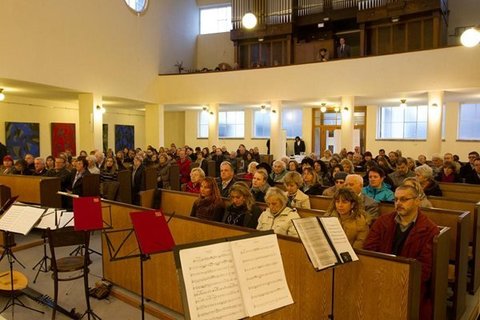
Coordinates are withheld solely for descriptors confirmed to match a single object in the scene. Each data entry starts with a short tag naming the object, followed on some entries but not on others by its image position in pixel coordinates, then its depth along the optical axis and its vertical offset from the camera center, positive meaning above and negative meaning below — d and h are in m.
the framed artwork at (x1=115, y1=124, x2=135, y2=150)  16.76 +0.14
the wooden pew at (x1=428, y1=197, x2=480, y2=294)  3.96 -1.10
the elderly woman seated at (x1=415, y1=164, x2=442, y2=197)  5.20 -0.54
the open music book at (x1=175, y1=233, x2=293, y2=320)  1.70 -0.64
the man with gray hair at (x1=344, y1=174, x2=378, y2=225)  3.93 -0.53
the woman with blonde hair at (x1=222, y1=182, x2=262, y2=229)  3.73 -0.65
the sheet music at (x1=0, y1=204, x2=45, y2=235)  3.36 -0.69
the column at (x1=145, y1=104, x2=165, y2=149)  14.38 +0.57
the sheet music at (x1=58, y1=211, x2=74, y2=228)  3.71 -0.77
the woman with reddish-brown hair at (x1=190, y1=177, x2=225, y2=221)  4.02 -0.66
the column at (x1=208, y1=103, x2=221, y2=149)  13.82 +0.56
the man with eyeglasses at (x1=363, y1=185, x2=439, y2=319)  2.79 -0.71
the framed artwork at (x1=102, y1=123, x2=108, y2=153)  15.91 +0.17
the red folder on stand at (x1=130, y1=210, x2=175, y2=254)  2.71 -0.65
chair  3.34 -0.98
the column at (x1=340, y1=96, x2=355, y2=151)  11.53 +0.56
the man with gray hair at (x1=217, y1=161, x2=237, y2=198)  5.11 -0.47
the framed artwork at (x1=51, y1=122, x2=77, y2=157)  13.64 +0.10
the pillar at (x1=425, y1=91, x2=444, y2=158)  10.29 +0.51
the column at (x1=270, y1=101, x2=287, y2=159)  12.80 +0.29
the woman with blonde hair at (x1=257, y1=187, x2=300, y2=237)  3.33 -0.65
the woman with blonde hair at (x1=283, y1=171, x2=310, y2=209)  4.27 -0.57
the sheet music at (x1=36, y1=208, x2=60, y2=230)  3.64 -0.76
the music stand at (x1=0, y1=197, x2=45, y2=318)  3.36 -0.72
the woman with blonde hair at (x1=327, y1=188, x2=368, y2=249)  3.24 -0.62
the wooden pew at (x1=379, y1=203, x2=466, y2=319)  3.38 -0.94
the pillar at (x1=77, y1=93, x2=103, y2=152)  11.59 +0.57
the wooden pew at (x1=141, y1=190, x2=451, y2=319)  2.76 -0.95
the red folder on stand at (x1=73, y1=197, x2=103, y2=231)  3.38 -0.65
